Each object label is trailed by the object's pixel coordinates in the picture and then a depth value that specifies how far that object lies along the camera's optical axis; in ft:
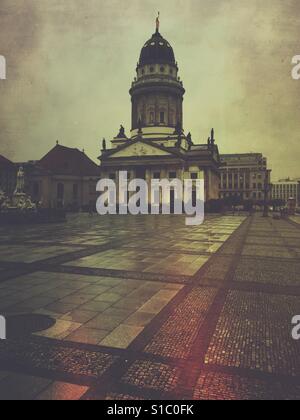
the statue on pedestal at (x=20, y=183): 120.26
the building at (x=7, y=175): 226.99
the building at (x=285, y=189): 620.53
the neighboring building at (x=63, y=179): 240.12
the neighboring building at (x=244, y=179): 392.29
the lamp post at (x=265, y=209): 175.18
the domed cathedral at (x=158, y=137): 231.50
